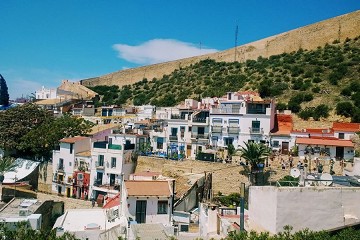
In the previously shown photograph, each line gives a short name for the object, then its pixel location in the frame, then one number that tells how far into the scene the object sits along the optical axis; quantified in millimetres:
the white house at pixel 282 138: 31859
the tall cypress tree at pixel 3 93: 75406
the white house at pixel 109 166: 31516
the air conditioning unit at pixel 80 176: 33125
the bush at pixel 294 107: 42375
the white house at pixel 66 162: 34094
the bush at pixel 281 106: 43147
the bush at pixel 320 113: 39531
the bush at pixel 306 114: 39875
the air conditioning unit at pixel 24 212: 22172
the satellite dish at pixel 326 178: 13212
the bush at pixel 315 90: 46134
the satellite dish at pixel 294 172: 25064
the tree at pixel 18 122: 39781
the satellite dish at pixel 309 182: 13780
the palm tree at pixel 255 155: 27328
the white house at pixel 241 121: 32938
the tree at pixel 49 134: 37844
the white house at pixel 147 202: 22125
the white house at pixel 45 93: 71625
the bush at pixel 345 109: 39062
